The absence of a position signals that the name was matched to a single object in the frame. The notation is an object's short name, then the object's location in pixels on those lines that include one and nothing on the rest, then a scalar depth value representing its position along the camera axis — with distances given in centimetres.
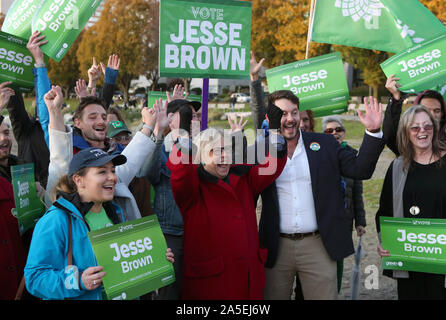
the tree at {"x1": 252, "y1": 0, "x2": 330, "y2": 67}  2623
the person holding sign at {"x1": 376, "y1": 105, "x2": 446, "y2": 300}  391
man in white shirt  387
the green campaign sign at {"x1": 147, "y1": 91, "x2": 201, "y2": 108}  606
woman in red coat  351
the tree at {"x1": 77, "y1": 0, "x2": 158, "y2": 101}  3278
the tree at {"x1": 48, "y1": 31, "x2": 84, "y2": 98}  3794
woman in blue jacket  277
